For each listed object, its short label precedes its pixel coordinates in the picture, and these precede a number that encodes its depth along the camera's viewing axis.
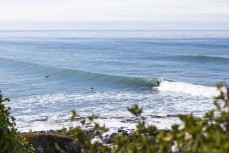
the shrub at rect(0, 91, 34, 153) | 15.12
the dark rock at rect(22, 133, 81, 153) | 39.83
